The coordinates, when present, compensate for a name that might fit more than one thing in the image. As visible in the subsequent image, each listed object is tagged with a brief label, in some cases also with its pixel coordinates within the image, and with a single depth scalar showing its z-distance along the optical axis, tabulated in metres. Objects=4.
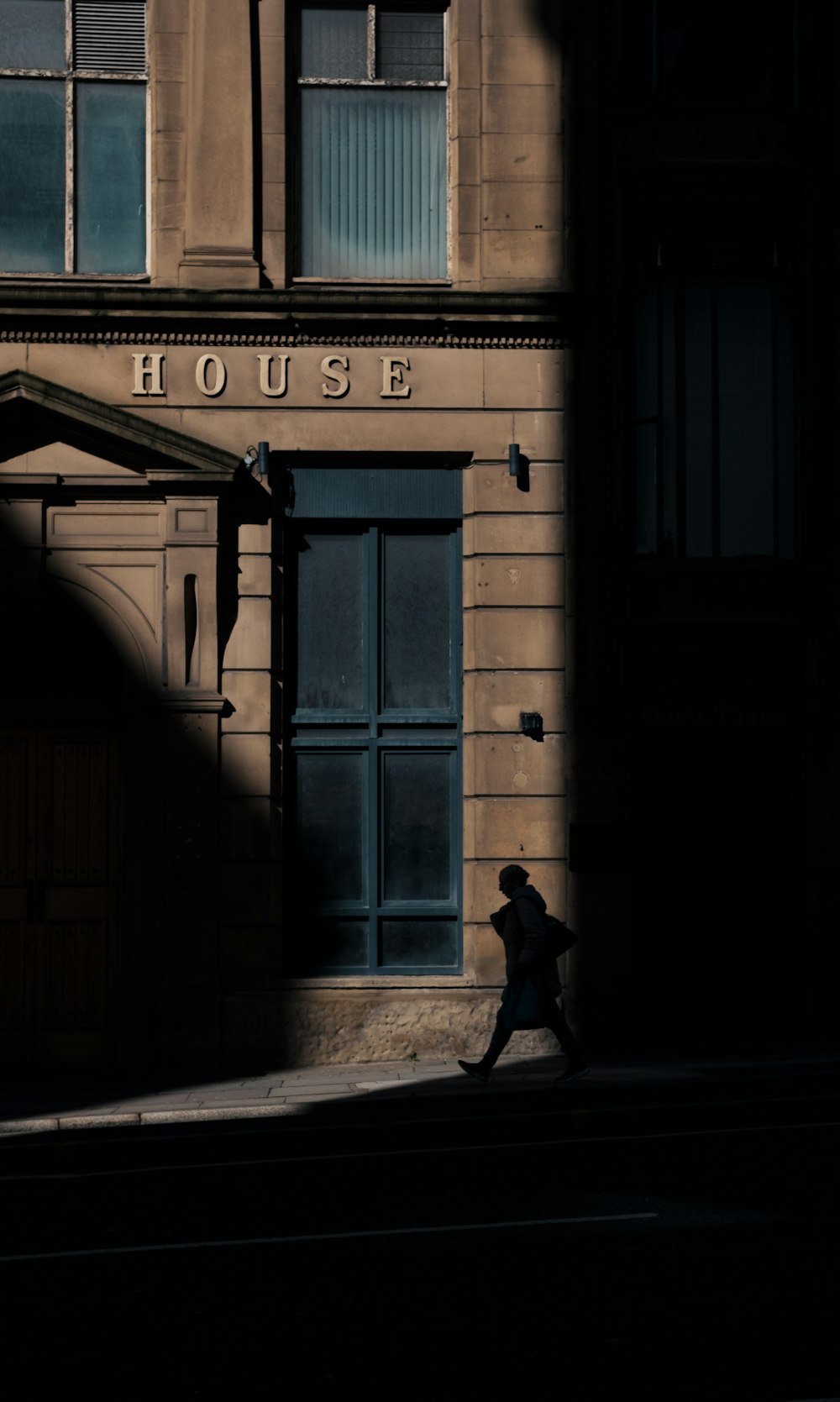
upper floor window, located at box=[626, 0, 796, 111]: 16.75
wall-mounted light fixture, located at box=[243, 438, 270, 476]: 15.98
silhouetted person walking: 13.96
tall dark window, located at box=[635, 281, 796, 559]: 16.80
